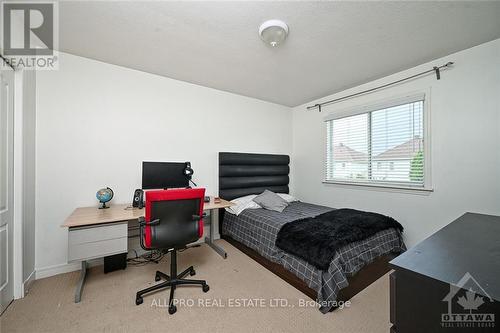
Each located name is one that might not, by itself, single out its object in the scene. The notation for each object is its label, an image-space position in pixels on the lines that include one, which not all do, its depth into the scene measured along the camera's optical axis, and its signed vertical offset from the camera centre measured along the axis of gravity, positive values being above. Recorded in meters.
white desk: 1.79 -0.64
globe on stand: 2.30 -0.34
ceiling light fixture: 1.78 +1.24
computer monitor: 2.55 -0.13
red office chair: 1.78 -0.54
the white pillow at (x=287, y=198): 3.59 -0.58
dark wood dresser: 0.64 -0.43
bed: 1.78 -0.88
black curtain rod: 2.36 +1.14
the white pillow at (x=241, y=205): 3.04 -0.61
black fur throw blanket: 1.83 -0.69
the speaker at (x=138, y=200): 2.37 -0.41
